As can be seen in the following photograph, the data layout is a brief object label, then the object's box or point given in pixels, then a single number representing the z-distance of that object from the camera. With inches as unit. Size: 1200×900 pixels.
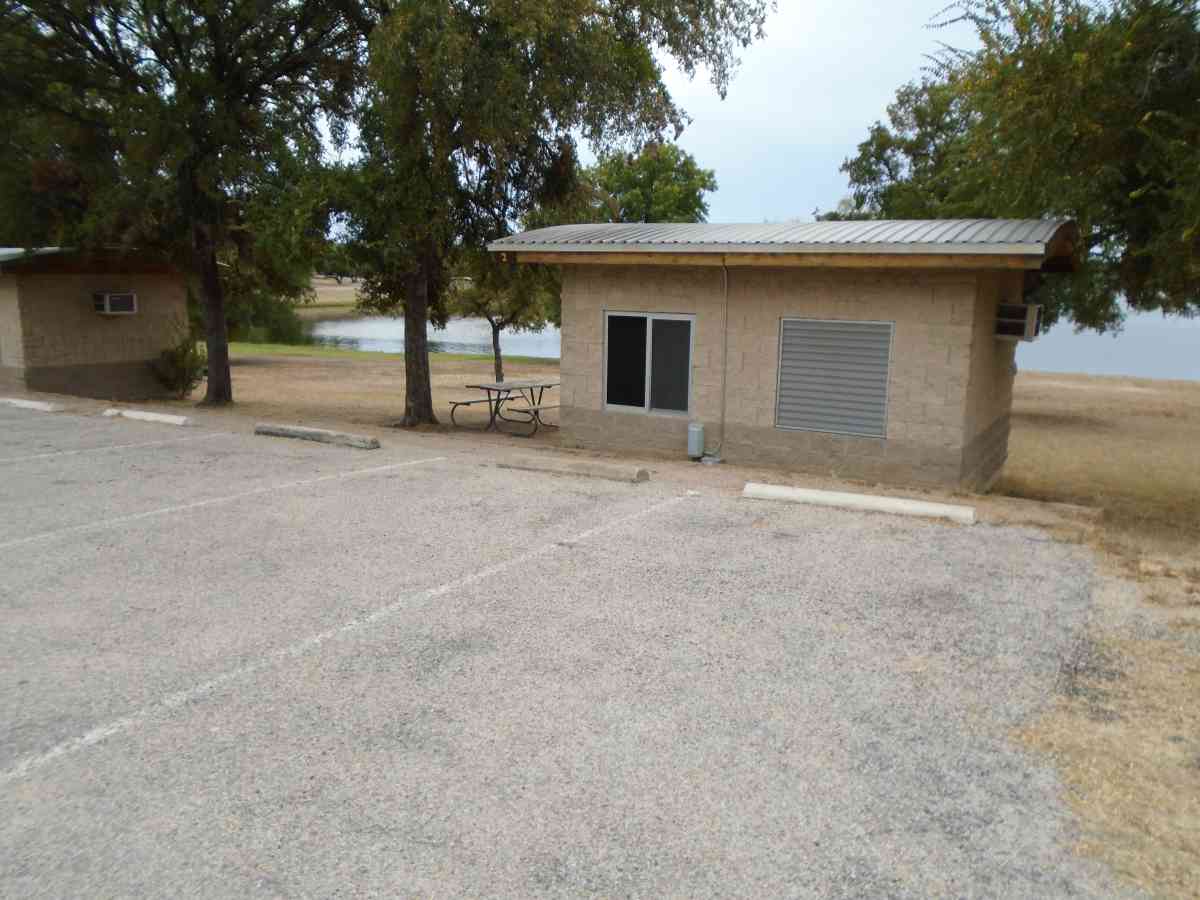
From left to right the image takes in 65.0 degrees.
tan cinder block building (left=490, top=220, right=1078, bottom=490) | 434.6
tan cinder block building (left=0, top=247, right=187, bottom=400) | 755.4
